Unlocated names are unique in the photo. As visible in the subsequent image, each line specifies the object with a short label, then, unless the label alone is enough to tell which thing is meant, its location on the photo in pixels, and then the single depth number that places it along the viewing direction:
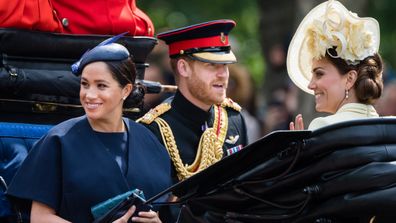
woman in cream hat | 12.91
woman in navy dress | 12.77
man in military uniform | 15.12
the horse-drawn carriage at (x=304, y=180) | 11.50
